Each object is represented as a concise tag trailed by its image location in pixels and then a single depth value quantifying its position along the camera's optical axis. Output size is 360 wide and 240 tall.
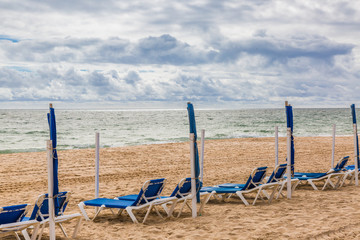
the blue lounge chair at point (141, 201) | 6.68
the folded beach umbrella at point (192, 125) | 7.02
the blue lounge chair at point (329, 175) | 9.74
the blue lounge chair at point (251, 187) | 8.05
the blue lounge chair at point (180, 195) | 7.15
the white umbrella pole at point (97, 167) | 7.25
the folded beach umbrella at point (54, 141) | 5.46
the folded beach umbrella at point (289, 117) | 9.01
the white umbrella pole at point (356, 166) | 10.10
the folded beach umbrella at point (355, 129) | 10.08
